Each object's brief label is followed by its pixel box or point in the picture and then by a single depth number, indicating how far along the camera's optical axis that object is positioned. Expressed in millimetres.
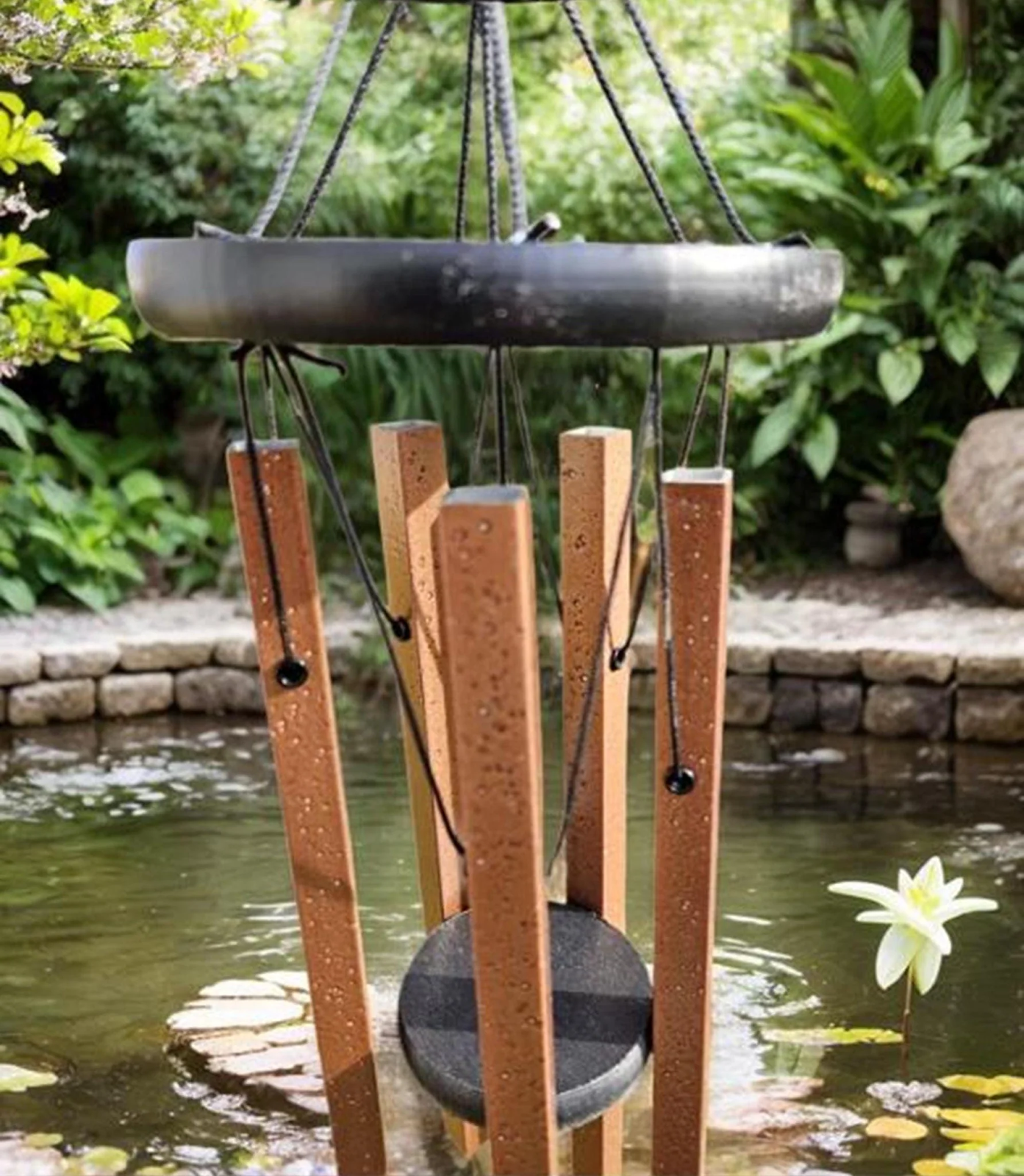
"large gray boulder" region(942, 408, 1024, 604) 7719
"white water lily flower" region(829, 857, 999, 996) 3834
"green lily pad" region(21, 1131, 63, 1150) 3658
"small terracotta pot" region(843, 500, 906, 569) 8594
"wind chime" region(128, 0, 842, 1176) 2396
